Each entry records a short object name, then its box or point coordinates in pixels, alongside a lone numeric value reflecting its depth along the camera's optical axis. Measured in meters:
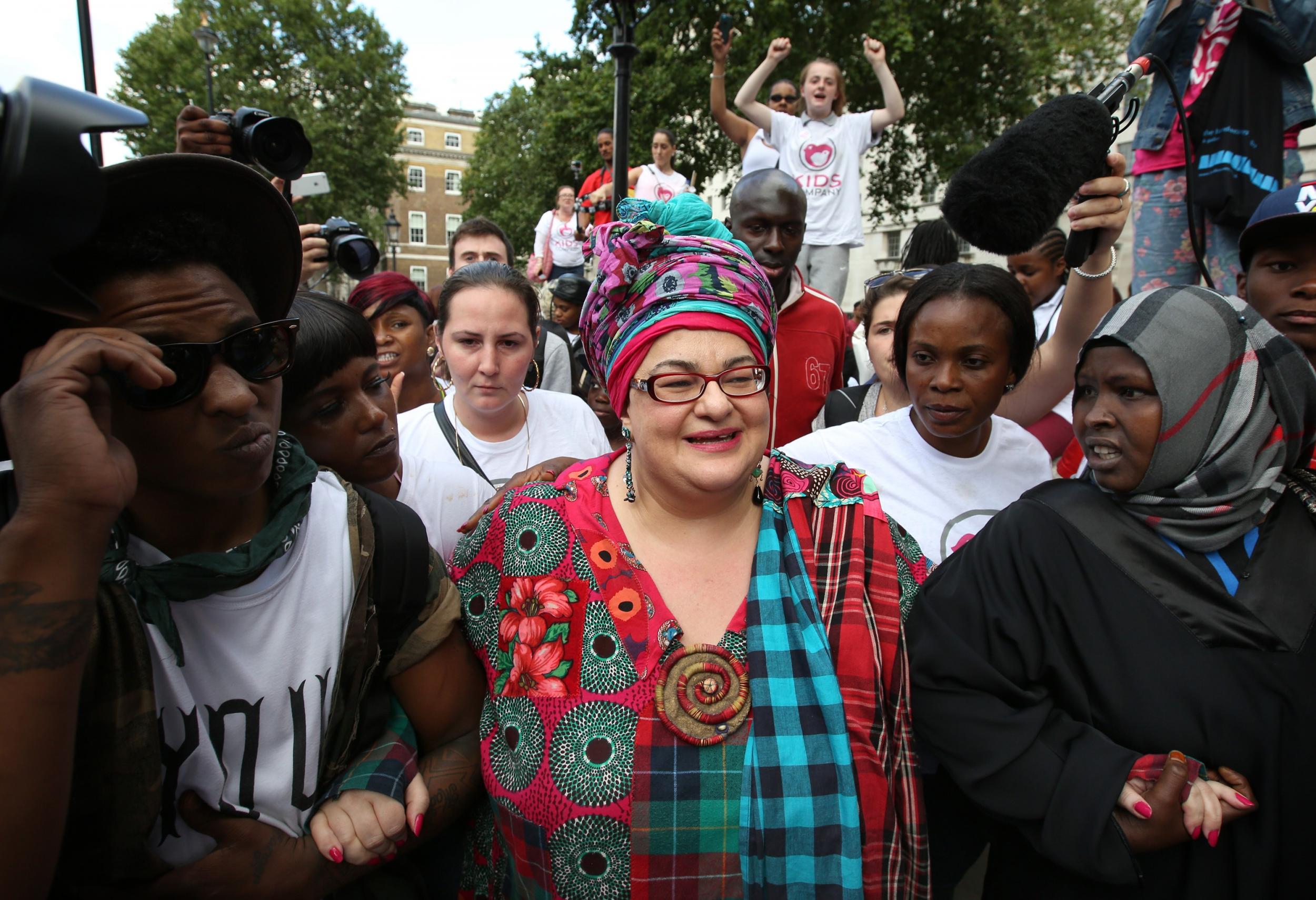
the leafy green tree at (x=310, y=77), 31.28
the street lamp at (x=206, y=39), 18.91
